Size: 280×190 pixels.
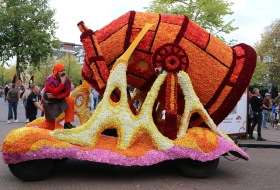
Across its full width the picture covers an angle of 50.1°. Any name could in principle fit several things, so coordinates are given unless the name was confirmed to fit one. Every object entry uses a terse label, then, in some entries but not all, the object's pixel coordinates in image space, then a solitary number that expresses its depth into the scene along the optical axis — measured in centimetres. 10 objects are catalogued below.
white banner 984
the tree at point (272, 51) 2504
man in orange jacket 540
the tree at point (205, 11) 2127
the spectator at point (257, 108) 990
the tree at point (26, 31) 2549
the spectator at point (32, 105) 894
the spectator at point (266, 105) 1295
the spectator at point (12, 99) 1260
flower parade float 499
